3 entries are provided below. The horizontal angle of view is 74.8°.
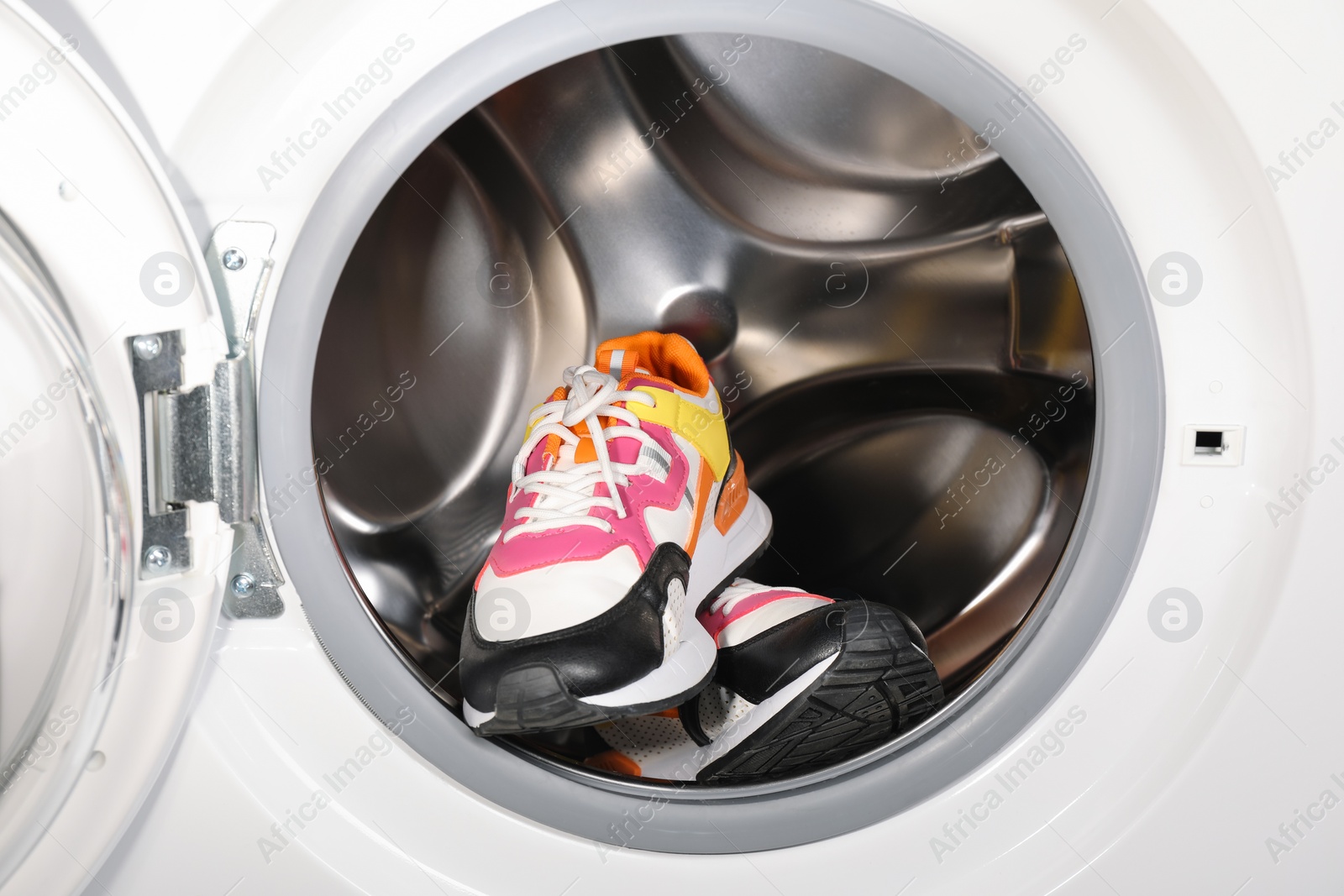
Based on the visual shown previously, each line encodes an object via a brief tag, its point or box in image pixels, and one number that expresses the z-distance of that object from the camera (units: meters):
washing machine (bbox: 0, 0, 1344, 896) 0.44
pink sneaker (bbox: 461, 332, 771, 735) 0.55
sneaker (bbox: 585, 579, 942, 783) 0.62
